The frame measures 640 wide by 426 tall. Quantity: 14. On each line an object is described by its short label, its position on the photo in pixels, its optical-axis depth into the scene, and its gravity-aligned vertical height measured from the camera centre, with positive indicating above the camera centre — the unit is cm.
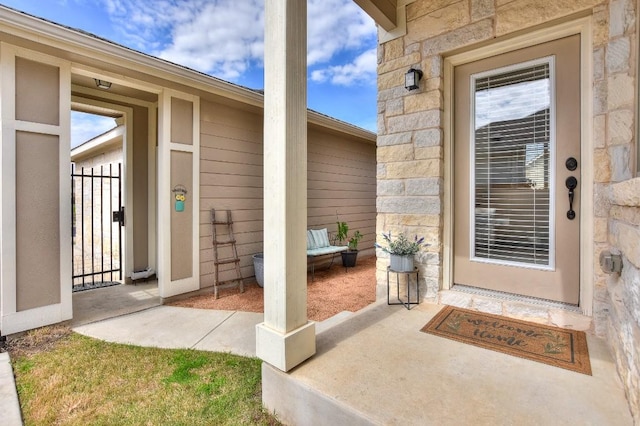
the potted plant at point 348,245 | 568 -68
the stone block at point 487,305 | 250 -79
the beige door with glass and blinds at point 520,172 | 232 +31
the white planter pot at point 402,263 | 274 -48
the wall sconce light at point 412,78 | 279 +120
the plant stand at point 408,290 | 278 -75
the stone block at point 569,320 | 218 -80
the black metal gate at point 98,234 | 467 -50
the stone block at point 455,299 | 265 -79
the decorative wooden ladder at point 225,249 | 414 -55
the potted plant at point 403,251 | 275 -38
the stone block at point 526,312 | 232 -80
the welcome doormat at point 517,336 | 184 -88
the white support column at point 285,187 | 171 +13
